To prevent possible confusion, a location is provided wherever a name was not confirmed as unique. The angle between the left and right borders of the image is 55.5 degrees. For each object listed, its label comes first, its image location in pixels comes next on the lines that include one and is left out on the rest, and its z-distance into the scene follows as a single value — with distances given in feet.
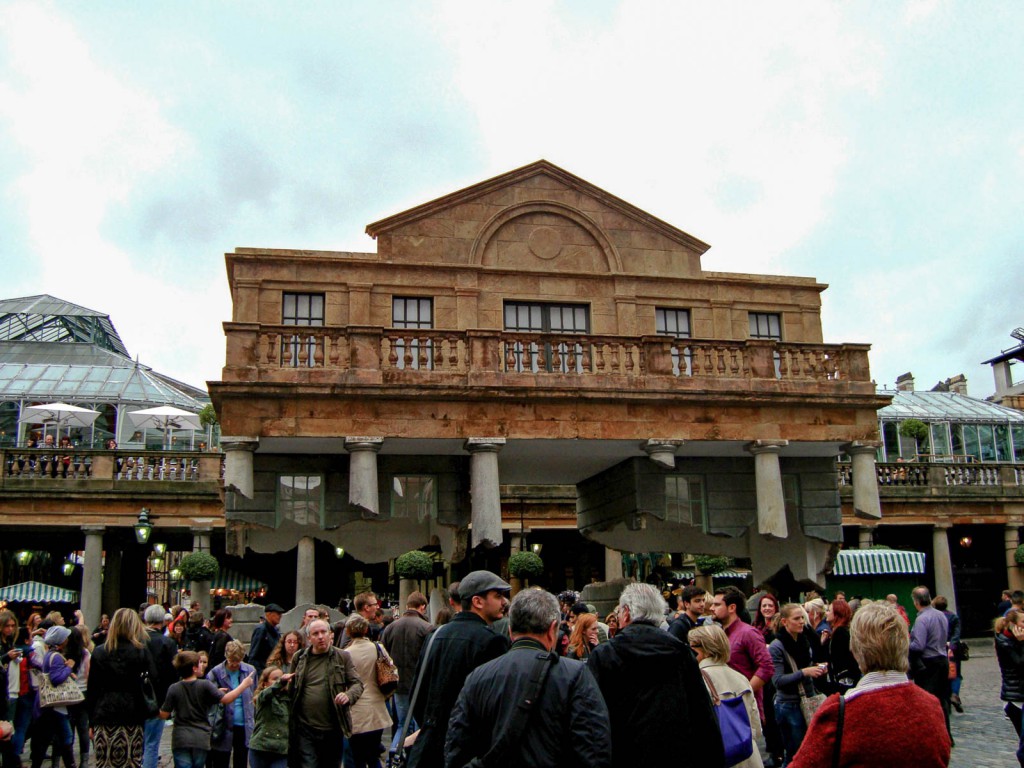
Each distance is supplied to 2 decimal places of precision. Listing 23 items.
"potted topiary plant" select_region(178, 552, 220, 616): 79.00
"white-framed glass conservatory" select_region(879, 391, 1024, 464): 147.95
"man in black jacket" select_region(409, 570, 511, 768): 19.44
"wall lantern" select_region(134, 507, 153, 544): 77.38
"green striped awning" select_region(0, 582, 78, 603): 93.86
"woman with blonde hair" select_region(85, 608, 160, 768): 30.37
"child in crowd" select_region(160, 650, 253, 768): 30.35
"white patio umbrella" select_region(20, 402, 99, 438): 114.32
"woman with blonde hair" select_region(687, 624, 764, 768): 22.22
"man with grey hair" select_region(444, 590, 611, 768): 14.62
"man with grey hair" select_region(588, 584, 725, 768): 17.47
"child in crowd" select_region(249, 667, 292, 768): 27.66
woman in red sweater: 12.92
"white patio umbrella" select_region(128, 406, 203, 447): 117.39
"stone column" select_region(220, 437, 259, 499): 53.78
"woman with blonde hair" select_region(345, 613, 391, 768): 29.76
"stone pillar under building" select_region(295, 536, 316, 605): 85.40
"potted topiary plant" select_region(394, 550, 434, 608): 84.43
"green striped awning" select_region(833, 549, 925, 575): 77.66
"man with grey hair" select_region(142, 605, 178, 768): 32.73
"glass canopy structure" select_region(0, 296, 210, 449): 131.75
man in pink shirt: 28.45
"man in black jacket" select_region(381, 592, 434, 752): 35.04
